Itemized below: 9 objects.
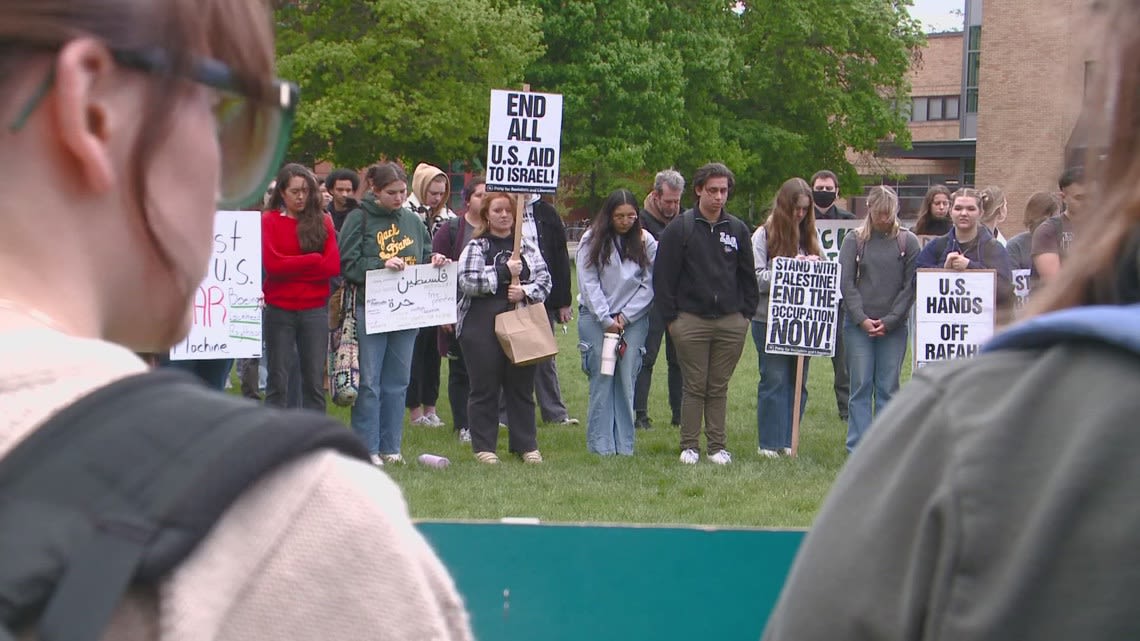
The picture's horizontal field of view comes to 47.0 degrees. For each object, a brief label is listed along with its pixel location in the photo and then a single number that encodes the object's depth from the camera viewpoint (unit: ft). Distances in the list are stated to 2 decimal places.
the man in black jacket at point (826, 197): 37.17
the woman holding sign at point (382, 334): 31.17
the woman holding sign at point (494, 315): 30.78
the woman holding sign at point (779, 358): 33.91
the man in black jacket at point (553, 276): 33.55
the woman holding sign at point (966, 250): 33.06
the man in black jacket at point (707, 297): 32.27
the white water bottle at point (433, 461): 30.99
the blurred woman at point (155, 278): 2.76
